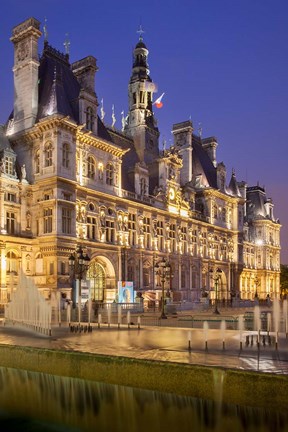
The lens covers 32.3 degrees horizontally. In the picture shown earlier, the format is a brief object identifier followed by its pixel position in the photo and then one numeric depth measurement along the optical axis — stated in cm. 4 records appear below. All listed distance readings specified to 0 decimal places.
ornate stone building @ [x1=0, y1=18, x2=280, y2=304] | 4209
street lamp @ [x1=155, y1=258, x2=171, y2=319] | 3819
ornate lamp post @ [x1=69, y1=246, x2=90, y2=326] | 3098
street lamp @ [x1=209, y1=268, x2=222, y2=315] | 6908
